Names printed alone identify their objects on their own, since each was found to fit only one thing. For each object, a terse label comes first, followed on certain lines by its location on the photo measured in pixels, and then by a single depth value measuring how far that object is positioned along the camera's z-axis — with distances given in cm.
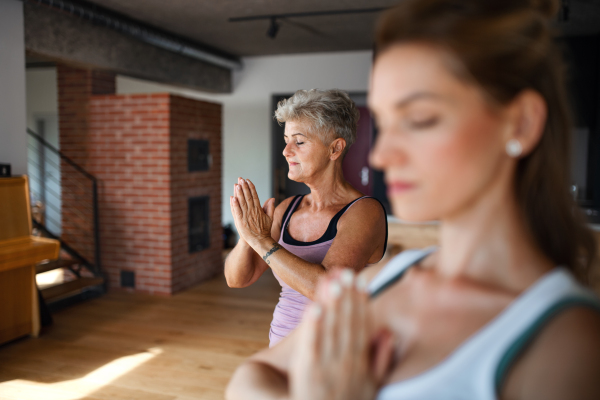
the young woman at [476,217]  57
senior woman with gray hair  154
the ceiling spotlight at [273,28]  504
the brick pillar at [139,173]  514
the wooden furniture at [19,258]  358
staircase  474
